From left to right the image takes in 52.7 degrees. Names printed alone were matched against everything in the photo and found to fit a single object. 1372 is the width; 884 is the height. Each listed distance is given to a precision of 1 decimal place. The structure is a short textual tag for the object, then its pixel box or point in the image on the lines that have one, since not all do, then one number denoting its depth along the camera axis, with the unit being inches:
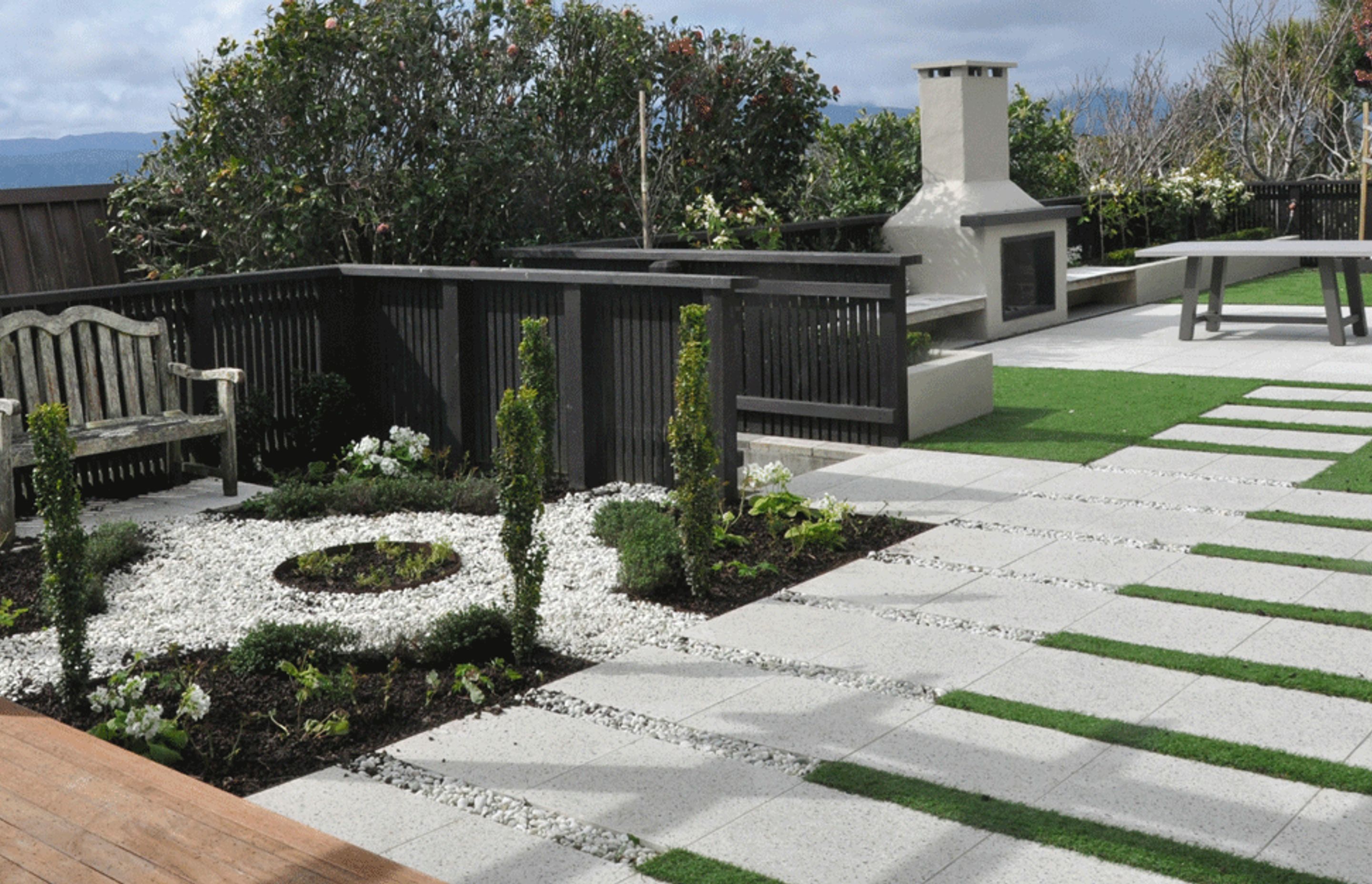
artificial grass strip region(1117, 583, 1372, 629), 203.0
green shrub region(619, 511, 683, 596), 227.8
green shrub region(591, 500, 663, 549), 263.1
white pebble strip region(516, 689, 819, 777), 160.2
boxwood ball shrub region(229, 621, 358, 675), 194.4
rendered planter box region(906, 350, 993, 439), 348.2
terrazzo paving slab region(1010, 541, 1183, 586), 230.2
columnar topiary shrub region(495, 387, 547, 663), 195.0
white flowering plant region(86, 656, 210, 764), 164.6
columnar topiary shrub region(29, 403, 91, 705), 179.8
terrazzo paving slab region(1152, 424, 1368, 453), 326.3
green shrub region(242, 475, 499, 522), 291.7
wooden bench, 292.7
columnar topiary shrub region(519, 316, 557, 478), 251.9
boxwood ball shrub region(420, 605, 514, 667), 196.7
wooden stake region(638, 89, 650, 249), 434.9
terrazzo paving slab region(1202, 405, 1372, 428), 353.1
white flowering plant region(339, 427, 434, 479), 321.3
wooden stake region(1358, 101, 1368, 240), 707.4
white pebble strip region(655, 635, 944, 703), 181.6
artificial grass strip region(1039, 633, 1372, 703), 177.0
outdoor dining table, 478.9
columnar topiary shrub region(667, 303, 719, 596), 227.0
